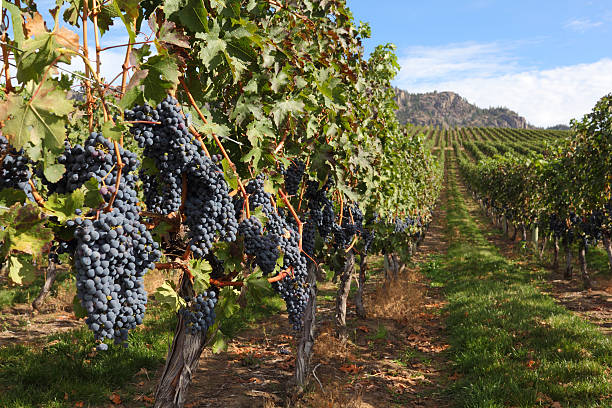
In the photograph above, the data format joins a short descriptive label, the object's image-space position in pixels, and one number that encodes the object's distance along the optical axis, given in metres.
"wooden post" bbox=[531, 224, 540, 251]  17.31
